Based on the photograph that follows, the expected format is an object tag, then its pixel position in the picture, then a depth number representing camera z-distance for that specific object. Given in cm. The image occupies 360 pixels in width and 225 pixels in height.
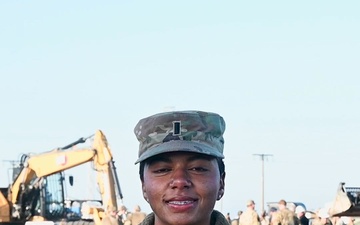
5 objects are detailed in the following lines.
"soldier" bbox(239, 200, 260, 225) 2061
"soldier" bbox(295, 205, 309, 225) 2281
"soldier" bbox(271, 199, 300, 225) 2100
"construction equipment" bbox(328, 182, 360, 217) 1834
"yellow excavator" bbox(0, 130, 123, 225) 3216
